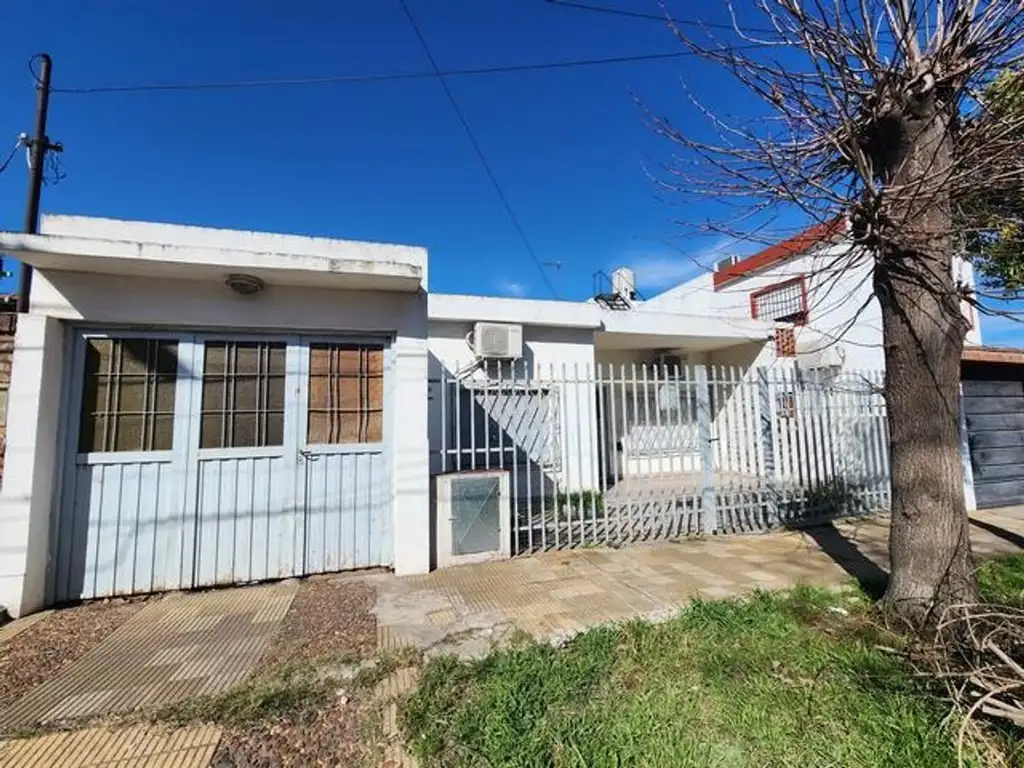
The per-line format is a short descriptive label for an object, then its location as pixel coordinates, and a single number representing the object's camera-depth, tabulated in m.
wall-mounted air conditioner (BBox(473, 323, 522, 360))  8.14
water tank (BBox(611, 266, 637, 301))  14.23
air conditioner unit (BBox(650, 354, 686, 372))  12.76
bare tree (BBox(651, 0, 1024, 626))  3.27
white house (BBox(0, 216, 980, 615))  4.19
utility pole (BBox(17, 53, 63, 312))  7.41
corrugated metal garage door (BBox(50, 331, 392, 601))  4.38
